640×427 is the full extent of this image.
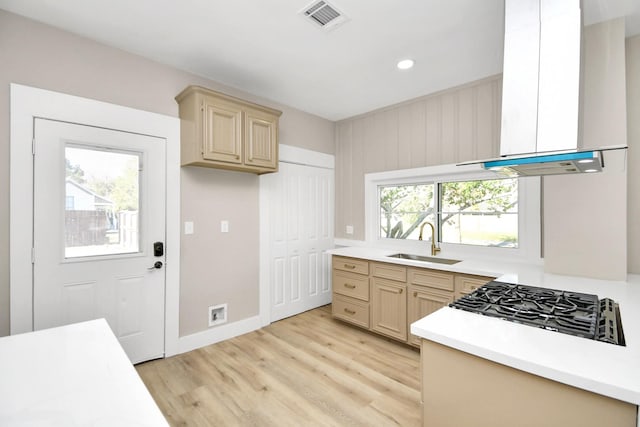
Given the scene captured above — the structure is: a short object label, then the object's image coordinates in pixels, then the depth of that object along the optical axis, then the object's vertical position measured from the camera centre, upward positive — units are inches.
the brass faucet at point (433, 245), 124.8 -13.5
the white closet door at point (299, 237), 138.9 -12.3
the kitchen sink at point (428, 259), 113.4 -19.2
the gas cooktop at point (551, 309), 44.9 -17.3
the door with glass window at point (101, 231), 81.4 -6.1
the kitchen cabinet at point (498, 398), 33.8 -24.1
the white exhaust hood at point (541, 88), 55.5 +25.3
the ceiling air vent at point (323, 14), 74.9 +53.0
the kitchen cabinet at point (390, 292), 101.2 -31.2
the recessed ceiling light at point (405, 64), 101.3 +52.9
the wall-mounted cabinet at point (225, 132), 99.0 +29.2
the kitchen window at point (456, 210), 111.5 +1.5
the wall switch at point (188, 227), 108.0 -5.5
